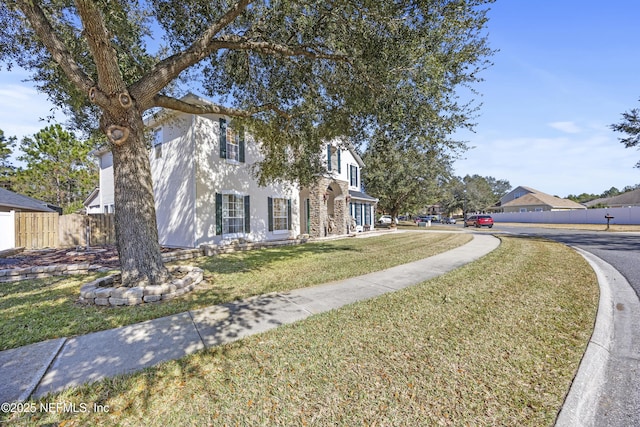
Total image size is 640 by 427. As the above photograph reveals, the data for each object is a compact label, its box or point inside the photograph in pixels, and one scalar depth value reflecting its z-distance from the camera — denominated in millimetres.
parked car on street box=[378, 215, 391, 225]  46175
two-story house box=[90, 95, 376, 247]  11422
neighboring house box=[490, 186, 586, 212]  48531
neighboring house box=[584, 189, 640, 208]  39784
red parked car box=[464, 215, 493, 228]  30578
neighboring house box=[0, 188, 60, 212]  15660
